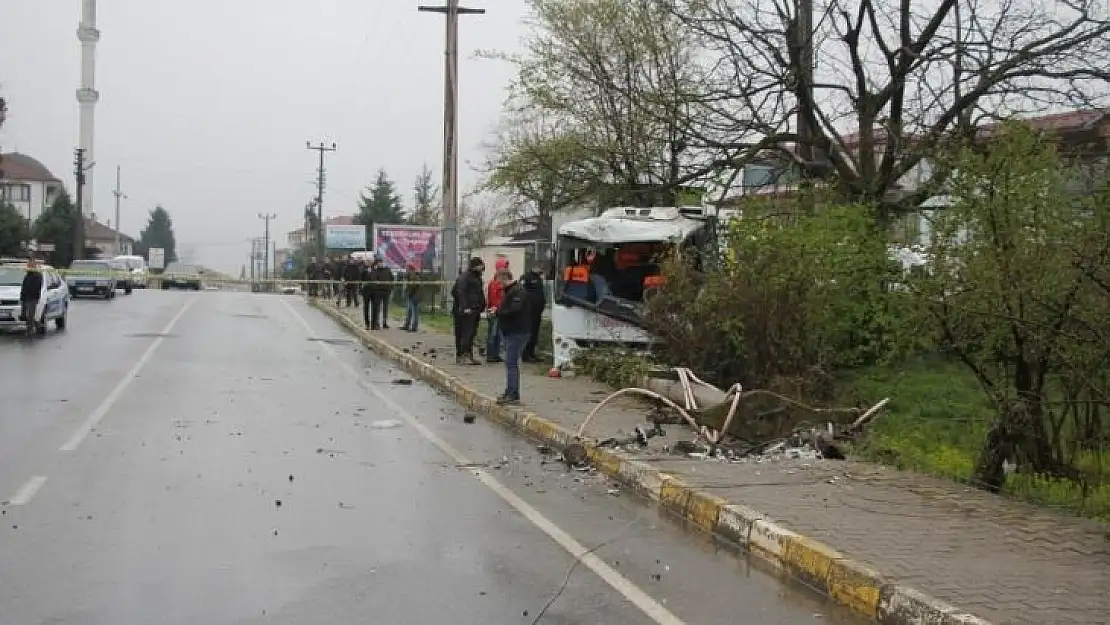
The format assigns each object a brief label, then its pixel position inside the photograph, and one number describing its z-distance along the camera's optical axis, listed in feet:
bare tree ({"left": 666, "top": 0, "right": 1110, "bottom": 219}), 52.60
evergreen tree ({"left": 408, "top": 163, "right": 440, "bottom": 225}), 287.69
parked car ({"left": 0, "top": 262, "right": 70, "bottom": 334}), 73.56
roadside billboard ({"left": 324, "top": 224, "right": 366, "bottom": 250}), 266.10
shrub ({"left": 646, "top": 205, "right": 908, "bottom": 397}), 41.96
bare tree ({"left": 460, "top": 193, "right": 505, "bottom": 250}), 244.83
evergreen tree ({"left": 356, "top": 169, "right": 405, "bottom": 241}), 297.33
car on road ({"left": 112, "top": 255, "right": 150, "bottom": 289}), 181.27
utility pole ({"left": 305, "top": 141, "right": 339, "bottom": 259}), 250.57
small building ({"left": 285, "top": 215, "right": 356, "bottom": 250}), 499.38
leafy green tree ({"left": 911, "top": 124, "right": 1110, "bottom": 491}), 25.27
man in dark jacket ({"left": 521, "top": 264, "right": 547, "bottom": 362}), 60.18
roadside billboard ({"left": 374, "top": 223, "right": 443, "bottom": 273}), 165.07
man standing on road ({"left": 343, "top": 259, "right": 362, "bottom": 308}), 111.04
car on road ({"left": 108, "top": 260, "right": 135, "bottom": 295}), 148.97
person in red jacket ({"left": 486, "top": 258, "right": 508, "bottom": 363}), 62.95
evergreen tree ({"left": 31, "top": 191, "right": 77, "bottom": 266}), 223.92
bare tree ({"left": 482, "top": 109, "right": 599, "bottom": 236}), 73.20
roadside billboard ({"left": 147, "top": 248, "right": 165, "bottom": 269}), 317.42
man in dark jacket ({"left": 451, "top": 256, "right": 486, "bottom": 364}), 60.75
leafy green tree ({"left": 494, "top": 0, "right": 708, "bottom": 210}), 68.03
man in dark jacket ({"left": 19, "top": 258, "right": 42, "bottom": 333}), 71.97
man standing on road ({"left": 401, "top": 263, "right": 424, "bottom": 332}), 82.48
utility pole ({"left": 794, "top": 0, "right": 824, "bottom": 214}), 56.90
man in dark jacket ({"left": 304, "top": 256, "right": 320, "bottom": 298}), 154.20
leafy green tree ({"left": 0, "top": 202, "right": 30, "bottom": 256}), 181.37
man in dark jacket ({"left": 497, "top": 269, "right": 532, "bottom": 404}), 43.52
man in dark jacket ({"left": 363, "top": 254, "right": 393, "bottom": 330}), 85.61
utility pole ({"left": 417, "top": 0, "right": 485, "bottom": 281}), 86.79
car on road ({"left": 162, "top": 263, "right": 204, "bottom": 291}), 204.84
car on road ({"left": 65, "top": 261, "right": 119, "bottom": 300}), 128.26
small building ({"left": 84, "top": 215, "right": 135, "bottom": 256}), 401.25
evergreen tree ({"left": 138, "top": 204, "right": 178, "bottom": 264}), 529.86
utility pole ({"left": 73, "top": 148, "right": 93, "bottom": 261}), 214.48
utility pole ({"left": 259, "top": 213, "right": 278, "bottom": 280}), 388.27
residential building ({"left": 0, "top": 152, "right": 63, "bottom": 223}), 311.88
